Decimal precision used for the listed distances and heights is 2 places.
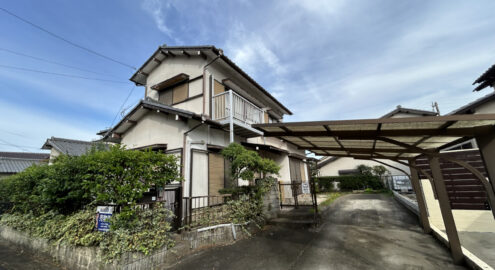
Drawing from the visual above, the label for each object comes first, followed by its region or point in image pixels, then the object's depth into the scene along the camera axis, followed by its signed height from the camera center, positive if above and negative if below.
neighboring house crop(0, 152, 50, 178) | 16.09 +2.24
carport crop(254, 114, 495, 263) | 2.52 +0.62
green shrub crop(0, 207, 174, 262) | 3.37 -0.94
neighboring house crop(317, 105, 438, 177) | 22.73 +0.93
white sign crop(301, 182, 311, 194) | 7.28 -0.47
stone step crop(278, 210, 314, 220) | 6.54 -1.38
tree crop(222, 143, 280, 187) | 5.25 +0.43
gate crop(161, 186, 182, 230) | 4.68 -0.56
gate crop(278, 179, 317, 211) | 7.31 -0.81
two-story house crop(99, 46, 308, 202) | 6.46 +2.74
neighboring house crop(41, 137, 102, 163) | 12.85 +3.01
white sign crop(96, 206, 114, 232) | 3.57 -0.61
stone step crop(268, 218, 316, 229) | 6.15 -1.54
